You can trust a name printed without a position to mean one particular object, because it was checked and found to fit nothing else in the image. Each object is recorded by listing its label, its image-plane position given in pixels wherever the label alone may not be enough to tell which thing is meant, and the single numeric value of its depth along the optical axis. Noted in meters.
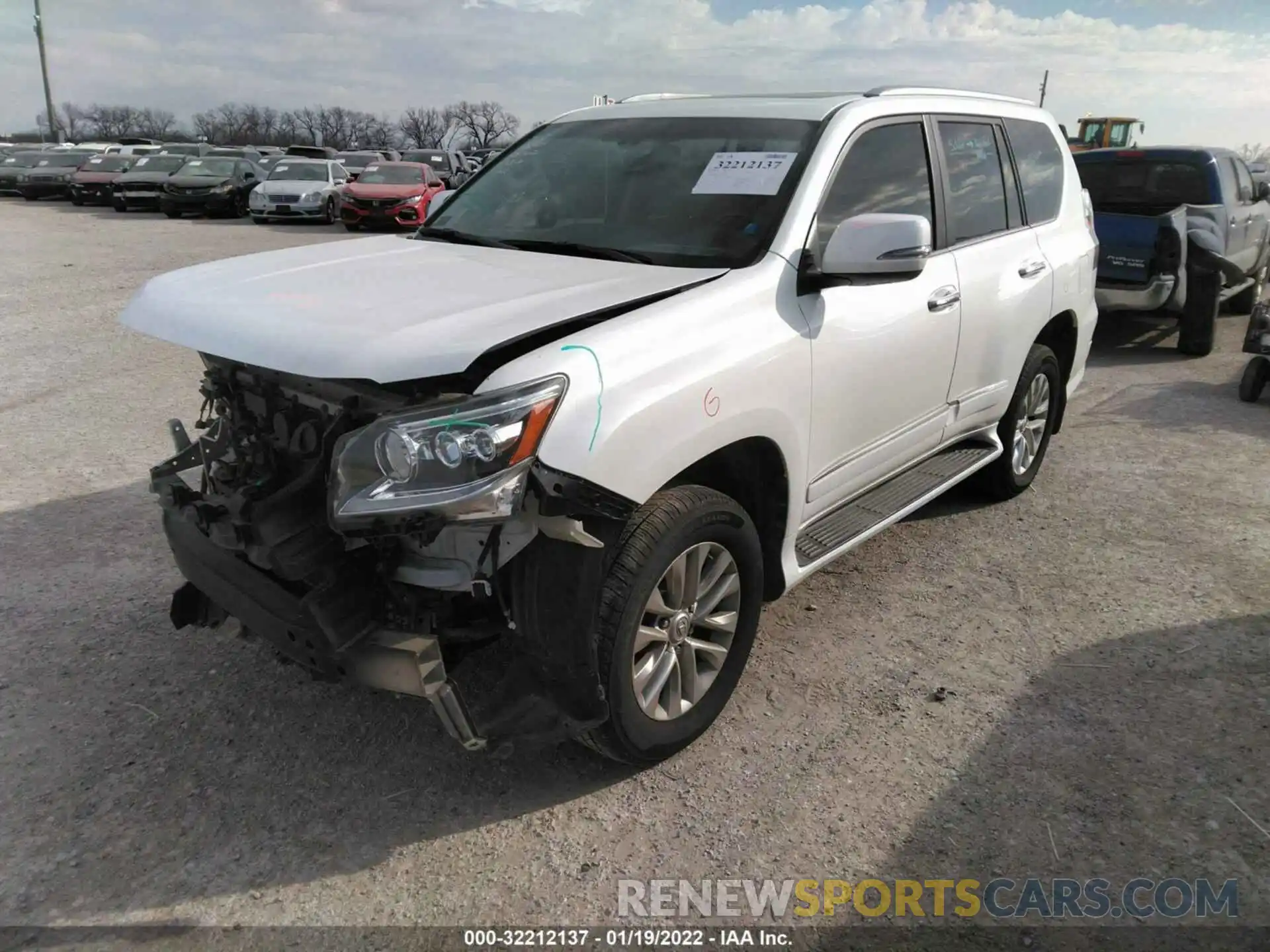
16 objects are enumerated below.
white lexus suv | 2.37
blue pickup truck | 8.57
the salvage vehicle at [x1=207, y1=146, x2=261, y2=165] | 26.65
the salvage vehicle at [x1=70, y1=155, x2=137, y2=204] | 26.16
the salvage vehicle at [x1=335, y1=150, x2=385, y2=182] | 28.39
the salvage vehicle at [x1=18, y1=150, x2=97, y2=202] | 28.22
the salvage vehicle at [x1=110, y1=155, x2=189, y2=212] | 23.86
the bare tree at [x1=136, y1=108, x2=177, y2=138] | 89.38
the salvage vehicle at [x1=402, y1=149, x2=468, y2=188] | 24.72
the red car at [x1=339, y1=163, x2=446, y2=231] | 19.58
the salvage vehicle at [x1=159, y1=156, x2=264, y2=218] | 22.70
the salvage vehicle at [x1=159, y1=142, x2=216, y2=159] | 33.41
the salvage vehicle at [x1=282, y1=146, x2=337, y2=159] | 30.14
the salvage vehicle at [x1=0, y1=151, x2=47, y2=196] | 30.17
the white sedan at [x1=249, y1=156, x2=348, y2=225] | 21.31
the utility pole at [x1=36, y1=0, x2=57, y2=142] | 46.50
